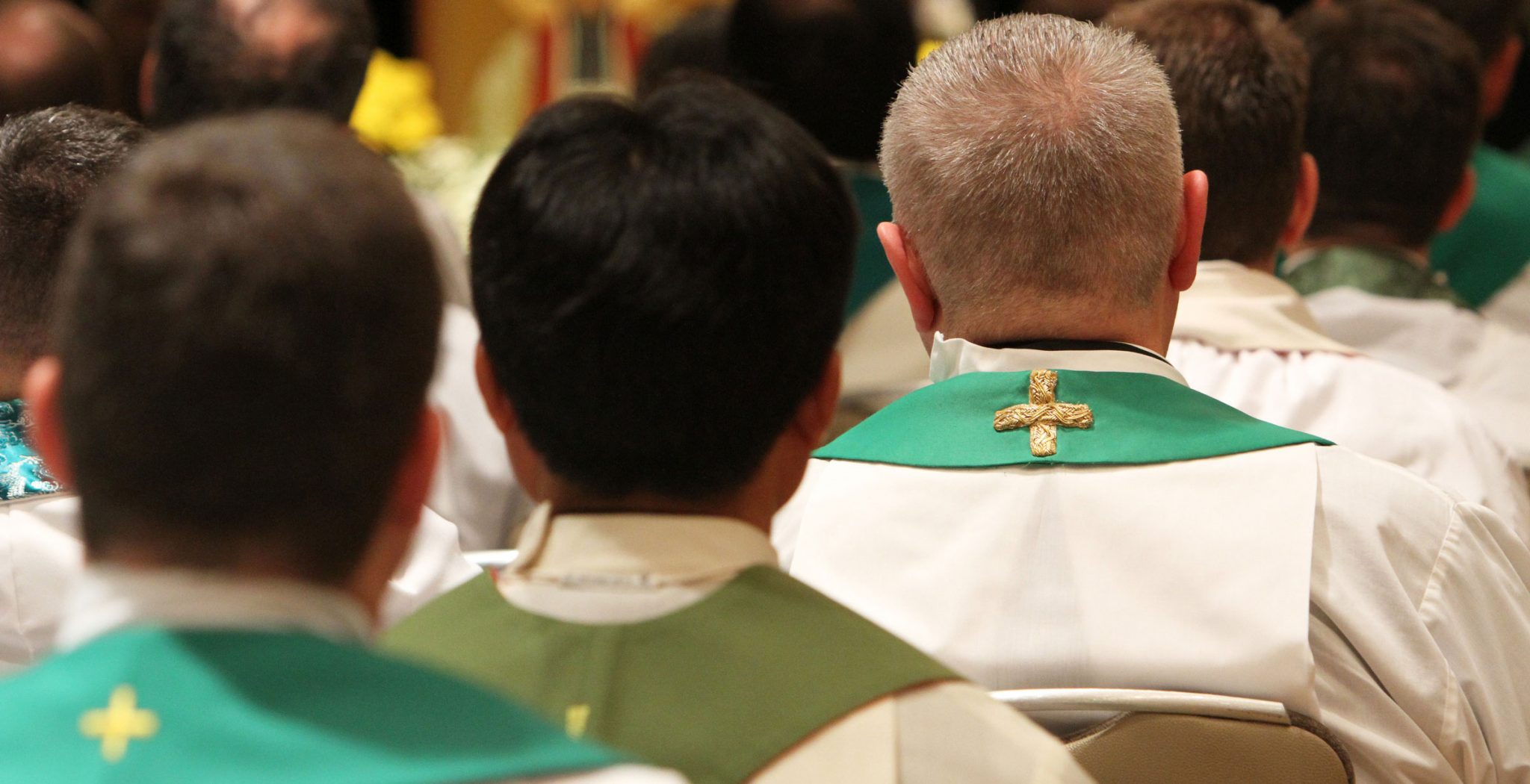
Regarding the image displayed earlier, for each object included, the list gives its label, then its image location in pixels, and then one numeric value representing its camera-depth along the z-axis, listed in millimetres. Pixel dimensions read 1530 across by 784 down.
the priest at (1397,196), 6766
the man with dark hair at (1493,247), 8664
